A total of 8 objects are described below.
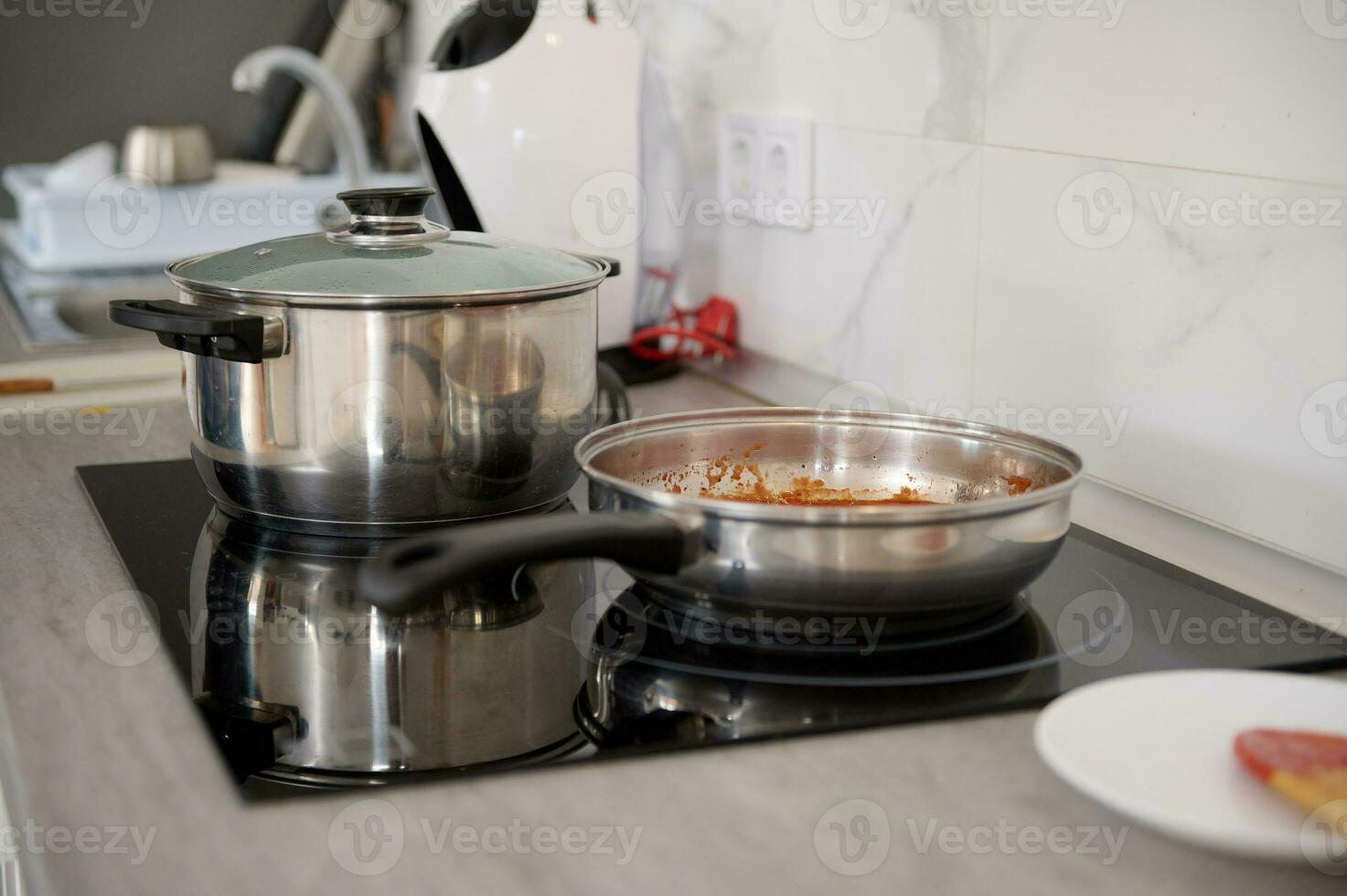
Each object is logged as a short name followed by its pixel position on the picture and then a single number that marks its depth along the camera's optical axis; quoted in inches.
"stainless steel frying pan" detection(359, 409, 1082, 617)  21.0
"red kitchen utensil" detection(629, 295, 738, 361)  48.2
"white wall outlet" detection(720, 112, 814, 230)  43.6
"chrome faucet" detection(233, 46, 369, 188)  67.3
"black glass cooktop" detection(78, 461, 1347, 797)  21.0
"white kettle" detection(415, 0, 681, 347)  45.1
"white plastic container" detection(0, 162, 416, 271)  73.5
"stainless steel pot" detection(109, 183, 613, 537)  28.4
